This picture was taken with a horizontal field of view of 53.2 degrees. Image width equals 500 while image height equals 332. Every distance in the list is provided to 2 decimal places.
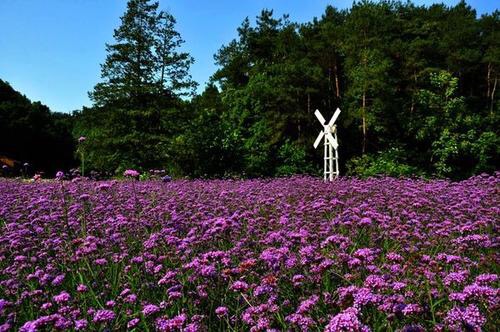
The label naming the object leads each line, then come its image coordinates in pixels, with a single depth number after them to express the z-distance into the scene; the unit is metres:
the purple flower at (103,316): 3.16
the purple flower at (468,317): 2.23
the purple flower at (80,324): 3.10
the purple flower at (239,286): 3.23
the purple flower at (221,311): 3.22
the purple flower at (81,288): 3.79
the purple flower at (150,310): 3.19
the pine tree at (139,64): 34.50
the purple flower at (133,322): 3.10
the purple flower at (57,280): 3.99
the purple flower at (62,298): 3.36
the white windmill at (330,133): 20.45
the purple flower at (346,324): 2.10
